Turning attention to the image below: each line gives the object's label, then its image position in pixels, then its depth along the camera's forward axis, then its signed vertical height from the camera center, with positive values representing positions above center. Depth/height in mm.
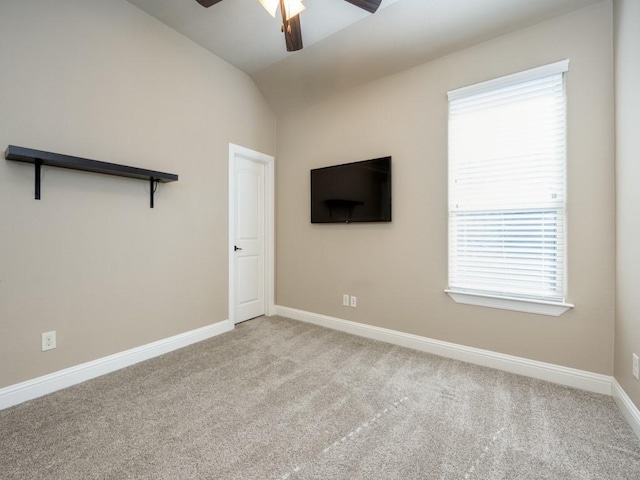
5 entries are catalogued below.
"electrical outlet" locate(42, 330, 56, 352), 2037 -730
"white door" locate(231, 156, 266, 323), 3572 -6
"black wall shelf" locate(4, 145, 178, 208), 1806 +539
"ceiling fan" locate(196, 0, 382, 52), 1819 +1488
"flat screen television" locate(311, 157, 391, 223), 2961 +515
